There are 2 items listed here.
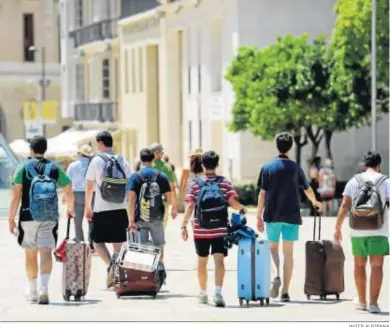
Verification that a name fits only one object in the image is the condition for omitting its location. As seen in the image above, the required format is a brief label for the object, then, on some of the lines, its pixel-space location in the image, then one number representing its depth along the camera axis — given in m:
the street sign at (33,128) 66.94
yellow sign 70.75
